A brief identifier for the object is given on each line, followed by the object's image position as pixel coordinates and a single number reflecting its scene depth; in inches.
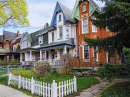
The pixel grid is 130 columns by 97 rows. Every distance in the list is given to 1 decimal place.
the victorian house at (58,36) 627.8
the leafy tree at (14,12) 551.2
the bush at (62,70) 473.0
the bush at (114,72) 192.9
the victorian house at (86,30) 512.6
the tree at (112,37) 226.5
